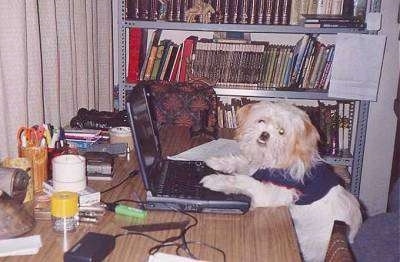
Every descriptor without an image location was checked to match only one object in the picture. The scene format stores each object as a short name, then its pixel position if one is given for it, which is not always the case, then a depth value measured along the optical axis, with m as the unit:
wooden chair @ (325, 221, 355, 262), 0.81
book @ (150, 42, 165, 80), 2.67
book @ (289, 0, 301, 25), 2.52
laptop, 1.23
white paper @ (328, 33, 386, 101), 2.51
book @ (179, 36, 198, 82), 2.65
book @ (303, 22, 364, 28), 2.45
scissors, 1.34
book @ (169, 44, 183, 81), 2.68
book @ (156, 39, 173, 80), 2.67
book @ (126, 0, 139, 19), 2.58
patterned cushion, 2.27
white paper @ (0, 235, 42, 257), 0.98
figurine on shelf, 2.54
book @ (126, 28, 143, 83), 2.67
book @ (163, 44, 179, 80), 2.68
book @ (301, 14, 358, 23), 2.45
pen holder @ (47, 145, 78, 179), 1.40
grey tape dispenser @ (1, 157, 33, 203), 1.26
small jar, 1.08
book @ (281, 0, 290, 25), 2.52
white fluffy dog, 1.37
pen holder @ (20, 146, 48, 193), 1.32
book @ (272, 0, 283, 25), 2.52
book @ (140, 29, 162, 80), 2.67
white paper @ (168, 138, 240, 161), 1.71
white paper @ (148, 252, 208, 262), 0.98
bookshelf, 2.49
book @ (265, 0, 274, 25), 2.52
